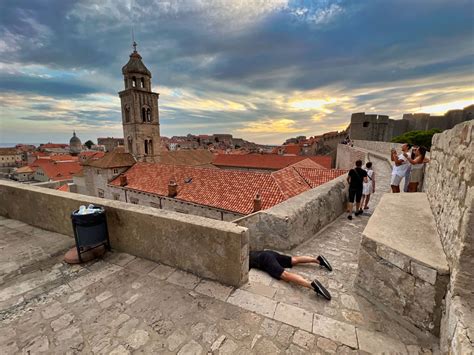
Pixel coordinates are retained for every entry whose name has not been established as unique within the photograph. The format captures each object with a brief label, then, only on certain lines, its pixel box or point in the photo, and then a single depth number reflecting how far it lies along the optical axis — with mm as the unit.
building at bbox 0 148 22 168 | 79438
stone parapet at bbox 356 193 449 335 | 2078
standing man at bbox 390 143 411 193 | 5550
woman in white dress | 5980
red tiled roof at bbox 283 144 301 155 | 54125
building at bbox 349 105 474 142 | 35403
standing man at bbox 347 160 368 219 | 5687
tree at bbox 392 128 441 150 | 27766
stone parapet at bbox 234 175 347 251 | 4035
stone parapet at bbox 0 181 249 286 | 2730
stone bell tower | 25741
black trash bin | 3119
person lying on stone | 2766
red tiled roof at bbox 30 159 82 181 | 42938
